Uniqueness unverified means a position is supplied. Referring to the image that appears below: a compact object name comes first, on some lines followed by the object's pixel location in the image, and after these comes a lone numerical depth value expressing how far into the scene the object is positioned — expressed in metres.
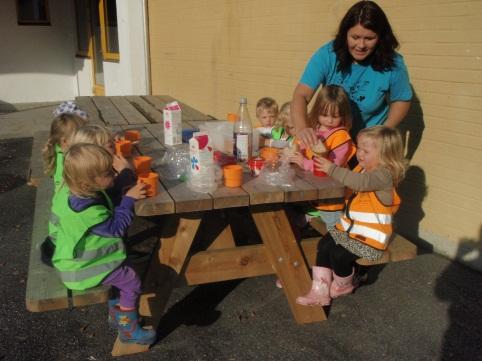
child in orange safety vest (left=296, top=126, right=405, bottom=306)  2.46
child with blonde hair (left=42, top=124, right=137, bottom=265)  2.37
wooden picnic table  2.10
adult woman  2.82
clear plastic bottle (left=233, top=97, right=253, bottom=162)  2.72
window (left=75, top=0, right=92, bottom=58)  10.68
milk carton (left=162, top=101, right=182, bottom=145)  3.10
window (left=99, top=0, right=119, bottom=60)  9.40
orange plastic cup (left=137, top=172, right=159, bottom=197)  2.13
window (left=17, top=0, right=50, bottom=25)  10.79
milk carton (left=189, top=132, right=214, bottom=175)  2.23
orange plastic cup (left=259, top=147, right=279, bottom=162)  2.68
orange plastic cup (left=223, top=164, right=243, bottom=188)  2.27
